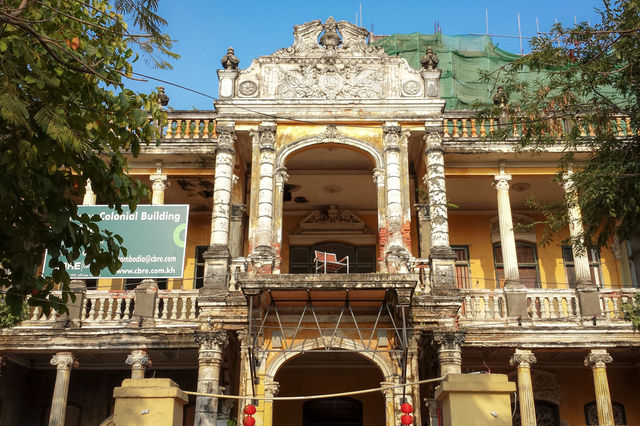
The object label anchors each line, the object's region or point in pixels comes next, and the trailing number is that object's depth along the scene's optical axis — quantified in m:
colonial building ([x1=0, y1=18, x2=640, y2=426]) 13.39
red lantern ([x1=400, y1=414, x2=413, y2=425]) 10.81
